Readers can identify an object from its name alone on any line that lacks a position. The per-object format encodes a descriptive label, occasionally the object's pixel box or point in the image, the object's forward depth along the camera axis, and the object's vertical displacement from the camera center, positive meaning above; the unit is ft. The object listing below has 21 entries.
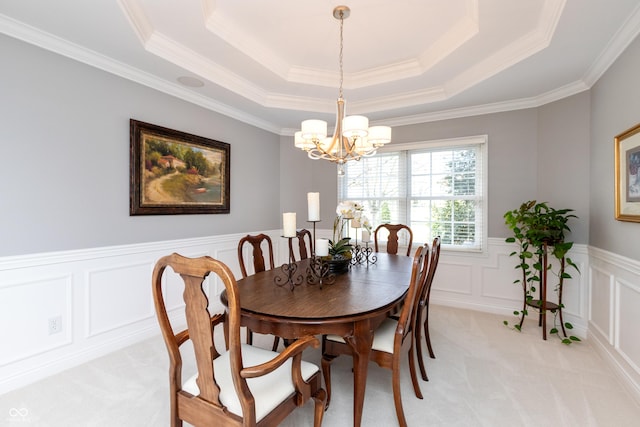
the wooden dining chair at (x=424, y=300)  7.09 -2.18
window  12.35 +1.04
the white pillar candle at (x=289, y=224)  6.46 -0.26
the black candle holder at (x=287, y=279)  6.41 -1.57
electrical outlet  7.61 -2.87
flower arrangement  8.01 -0.22
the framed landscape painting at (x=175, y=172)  9.27 +1.36
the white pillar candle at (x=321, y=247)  7.11 -0.83
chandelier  7.30 +2.00
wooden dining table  4.79 -1.63
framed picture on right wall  6.89 +0.93
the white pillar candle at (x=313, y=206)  6.76 +0.13
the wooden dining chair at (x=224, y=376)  3.69 -2.41
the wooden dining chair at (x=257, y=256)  8.26 -1.24
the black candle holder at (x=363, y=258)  9.17 -1.48
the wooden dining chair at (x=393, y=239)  11.31 -1.01
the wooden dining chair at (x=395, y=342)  5.50 -2.57
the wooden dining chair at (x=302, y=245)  9.88 -1.12
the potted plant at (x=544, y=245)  9.51 -1.06
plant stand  9.55 -2.96
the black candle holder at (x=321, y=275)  6.79 -1.52
